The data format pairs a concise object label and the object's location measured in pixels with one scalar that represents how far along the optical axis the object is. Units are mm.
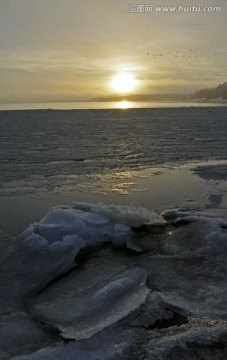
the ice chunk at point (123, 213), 5801
